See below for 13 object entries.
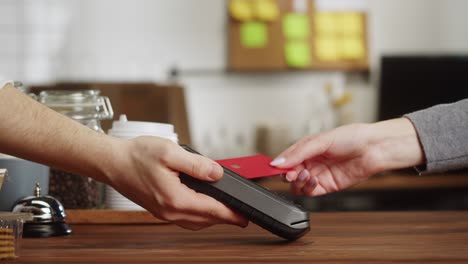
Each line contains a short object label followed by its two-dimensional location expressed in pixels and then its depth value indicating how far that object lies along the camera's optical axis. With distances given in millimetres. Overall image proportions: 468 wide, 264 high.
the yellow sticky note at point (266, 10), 4465
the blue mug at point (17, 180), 1393
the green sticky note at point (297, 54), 4477
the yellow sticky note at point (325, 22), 4520
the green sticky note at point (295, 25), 4488
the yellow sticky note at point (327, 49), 4520
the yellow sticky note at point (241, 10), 4422
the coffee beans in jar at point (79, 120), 1532
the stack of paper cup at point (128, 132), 1457
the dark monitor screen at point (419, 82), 4418
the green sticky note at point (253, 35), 4461
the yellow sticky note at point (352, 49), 4535
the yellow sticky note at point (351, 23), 4535
